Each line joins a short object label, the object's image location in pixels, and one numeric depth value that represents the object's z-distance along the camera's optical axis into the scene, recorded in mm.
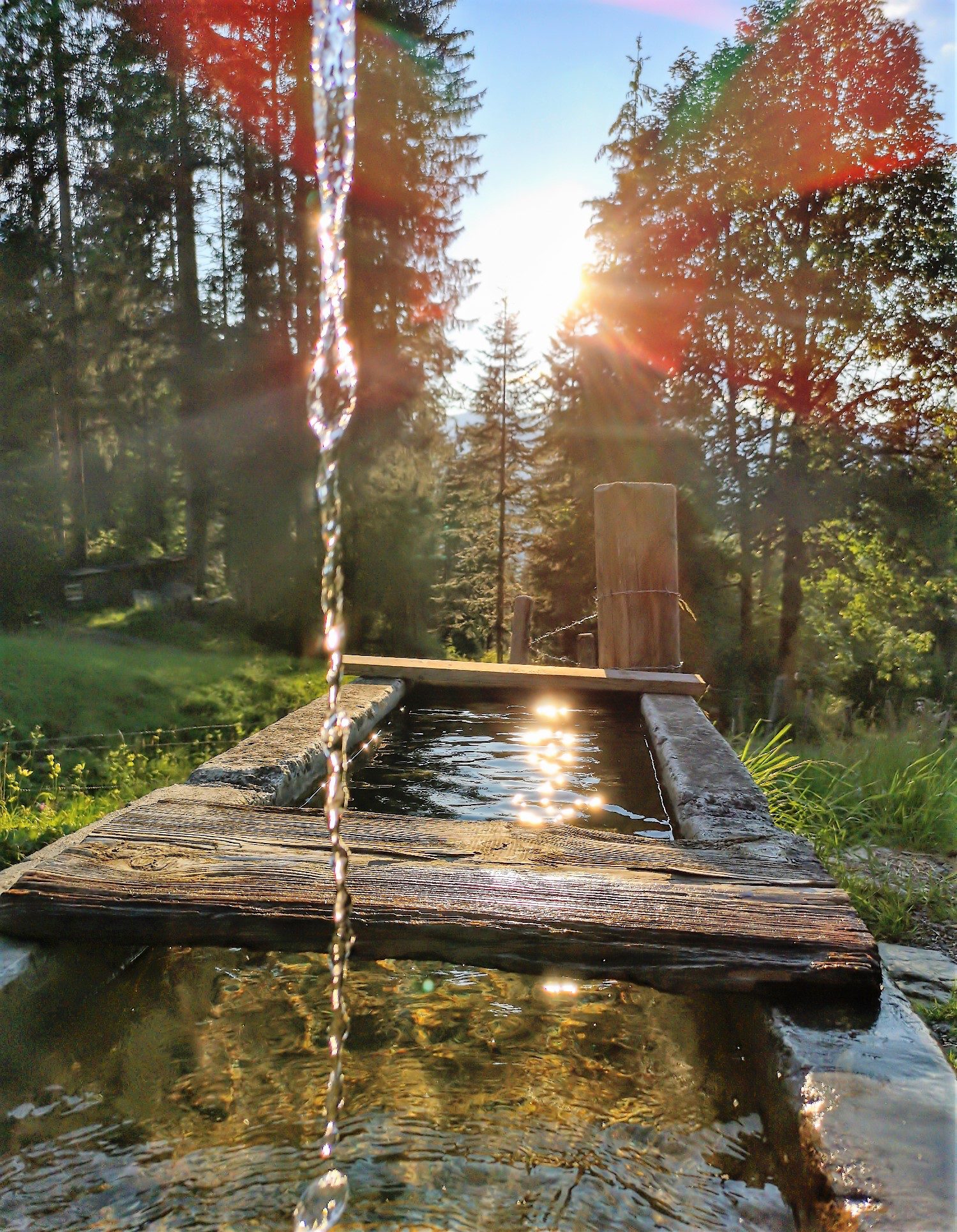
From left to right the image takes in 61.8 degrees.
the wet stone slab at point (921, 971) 2617
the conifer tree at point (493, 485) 20359
